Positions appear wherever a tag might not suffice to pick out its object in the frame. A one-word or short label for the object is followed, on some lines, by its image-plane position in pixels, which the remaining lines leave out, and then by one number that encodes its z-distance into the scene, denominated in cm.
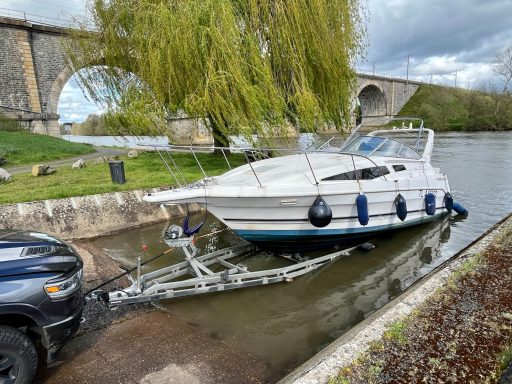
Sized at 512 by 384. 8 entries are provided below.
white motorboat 504
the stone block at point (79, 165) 1141
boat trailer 396
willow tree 895
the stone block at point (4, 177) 916
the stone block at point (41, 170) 1012
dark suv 238
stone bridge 2061
